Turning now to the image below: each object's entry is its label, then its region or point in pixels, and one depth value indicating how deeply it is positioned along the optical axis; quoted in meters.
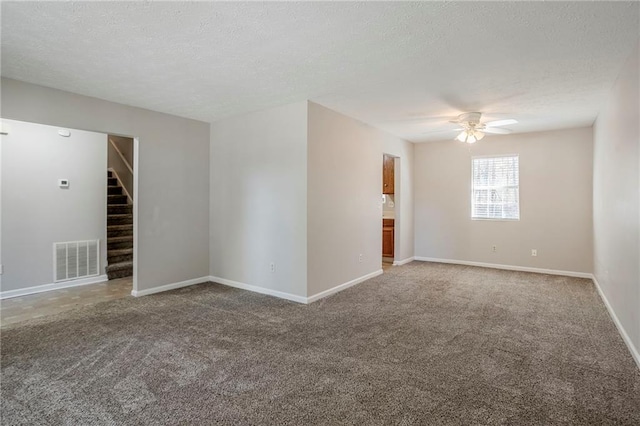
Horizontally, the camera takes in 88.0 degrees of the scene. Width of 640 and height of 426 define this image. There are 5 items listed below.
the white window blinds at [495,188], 6.02
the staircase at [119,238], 5.48
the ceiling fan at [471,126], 4.46
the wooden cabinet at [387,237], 6.79
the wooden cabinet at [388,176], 6.85
